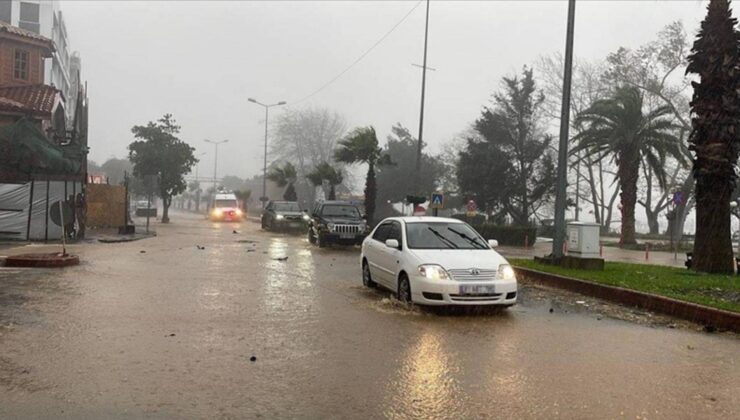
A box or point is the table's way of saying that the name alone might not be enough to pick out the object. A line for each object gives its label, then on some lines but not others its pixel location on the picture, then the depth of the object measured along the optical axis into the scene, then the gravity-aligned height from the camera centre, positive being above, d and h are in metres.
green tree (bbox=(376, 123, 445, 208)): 53.12 +3.59
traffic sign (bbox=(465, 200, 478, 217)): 30.45 +0.33
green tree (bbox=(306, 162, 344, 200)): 37.91 +2.13
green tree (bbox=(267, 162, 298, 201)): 47.06 +2.38
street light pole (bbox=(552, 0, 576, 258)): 14.31 +1.76
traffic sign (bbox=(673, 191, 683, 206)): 26.35 +1.21
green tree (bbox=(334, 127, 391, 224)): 31.91 +3.06
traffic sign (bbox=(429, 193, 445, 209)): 24.03 +0.55
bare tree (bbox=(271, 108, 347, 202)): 81.69 +9.24
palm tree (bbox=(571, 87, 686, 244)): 29.86 +4.27
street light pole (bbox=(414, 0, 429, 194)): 27.37 +6.00
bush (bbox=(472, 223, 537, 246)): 29.95 -0.79
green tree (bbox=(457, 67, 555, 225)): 36.09 +3.34
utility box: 14.20 -0.44
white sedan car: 8.86 -0.78
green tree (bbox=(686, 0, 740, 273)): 14.01 +2.26
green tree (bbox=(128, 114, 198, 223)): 42.16 +3.22
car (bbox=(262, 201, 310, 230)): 32.69 -0.48
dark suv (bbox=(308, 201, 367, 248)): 22.17 -0.54
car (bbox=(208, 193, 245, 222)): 49.20 -0.41
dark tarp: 19.14 +1.40
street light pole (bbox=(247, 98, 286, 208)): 52.86 +9.33
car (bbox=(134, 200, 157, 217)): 52.00 -0.99
